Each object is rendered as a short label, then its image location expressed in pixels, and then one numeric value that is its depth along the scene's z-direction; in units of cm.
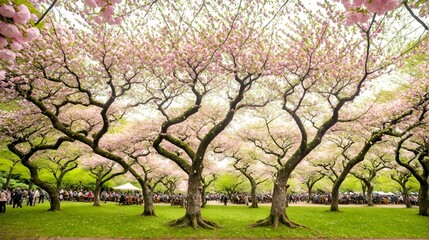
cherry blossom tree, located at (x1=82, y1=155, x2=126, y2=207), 2952
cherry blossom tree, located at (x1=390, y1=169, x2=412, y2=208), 3306
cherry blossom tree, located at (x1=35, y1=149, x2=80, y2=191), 2904
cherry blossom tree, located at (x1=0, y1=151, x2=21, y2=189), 2750
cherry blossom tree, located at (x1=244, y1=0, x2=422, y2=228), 1182
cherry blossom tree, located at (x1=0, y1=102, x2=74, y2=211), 1712
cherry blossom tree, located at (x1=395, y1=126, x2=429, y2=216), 2022
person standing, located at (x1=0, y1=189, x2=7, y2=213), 1915
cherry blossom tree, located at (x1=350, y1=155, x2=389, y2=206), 3204
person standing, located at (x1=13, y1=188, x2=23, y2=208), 2462
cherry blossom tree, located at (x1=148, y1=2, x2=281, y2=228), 1161
